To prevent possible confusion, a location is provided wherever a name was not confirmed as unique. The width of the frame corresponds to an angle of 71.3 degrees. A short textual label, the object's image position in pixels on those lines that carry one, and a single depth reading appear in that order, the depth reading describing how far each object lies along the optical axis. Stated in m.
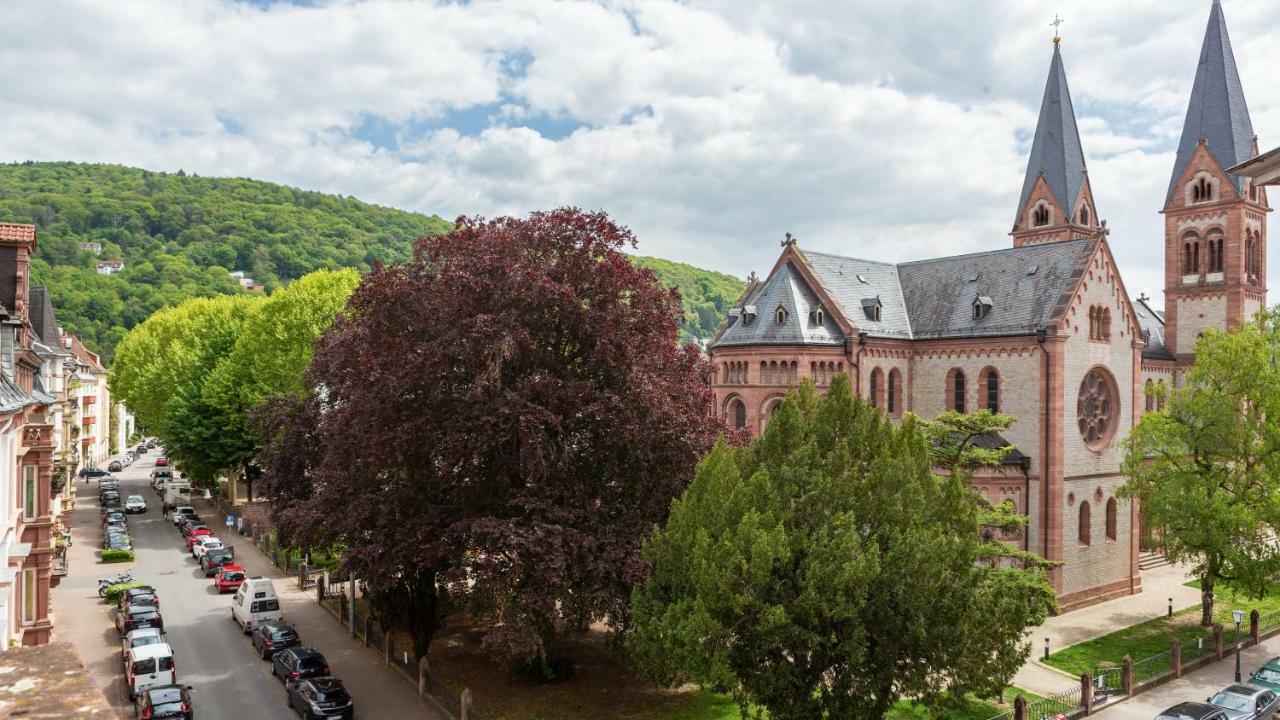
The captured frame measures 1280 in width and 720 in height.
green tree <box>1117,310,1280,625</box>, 34.69
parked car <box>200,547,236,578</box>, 47.72
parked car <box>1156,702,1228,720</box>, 26.03
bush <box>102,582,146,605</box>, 41.31
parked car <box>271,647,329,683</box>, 29.12
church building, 43.91
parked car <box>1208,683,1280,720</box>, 27.41
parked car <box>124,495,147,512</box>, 70.19
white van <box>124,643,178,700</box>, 28.22
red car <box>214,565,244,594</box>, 44.41
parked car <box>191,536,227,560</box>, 50.56
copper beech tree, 25.36
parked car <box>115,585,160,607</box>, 37.50
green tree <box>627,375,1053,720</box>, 20.52
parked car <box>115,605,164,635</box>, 35.16
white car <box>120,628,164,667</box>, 31.28
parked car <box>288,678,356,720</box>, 26.45
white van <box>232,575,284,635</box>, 36.50
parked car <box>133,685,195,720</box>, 25.06
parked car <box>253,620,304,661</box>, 33.12
